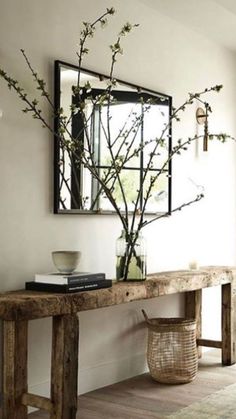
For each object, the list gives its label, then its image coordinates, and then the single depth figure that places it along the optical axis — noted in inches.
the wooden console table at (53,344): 104.0
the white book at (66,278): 113.6
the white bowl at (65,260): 120.5
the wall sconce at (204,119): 178.5
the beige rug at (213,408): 121.3
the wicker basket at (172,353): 146.6
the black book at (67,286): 113.0
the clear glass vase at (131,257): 136.3
